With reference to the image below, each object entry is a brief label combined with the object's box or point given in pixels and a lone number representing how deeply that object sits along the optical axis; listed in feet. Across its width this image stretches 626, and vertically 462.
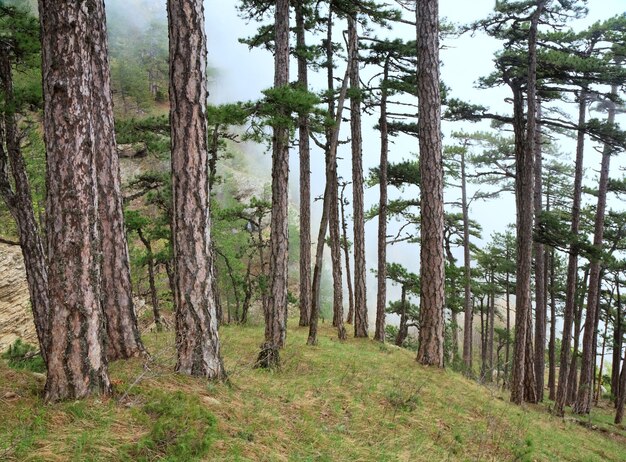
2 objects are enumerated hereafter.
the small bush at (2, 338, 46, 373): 18.07
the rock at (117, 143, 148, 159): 135.38
